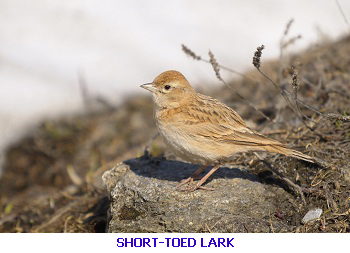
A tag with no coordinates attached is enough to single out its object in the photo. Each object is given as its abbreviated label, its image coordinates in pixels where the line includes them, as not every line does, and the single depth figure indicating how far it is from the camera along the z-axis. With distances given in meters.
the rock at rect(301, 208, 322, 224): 9.04
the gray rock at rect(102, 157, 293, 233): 9.12
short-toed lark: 9.76
